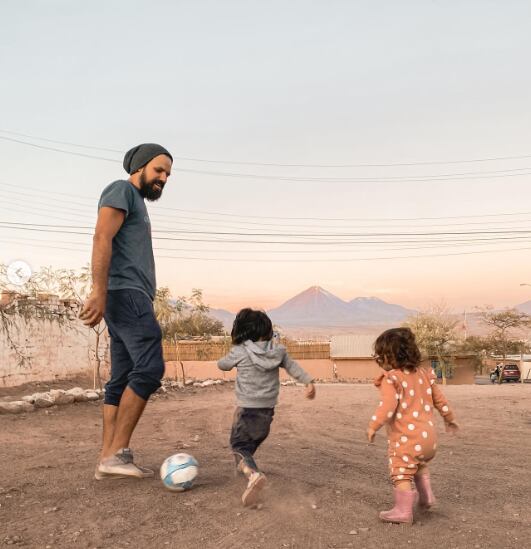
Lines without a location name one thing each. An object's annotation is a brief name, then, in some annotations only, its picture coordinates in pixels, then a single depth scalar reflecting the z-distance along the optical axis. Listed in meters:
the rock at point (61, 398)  10.37
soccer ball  4.18
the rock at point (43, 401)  10.01
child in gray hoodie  4.38
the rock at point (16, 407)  9.29
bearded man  4.36
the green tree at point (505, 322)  67.81
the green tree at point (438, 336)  49.88
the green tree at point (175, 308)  18.59
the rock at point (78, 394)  10.75
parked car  51.25
